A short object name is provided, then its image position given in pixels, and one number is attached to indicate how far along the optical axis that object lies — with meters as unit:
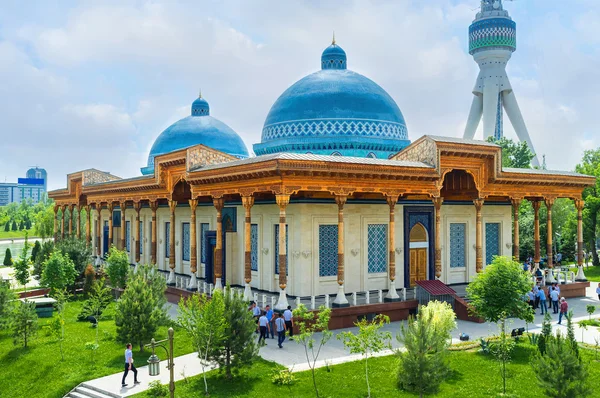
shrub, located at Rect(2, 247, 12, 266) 50.56
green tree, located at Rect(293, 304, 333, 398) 14.54
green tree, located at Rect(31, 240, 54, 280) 34.41
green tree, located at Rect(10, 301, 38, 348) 20.25
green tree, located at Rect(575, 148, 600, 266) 38.69
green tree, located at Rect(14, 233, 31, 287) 31.92
